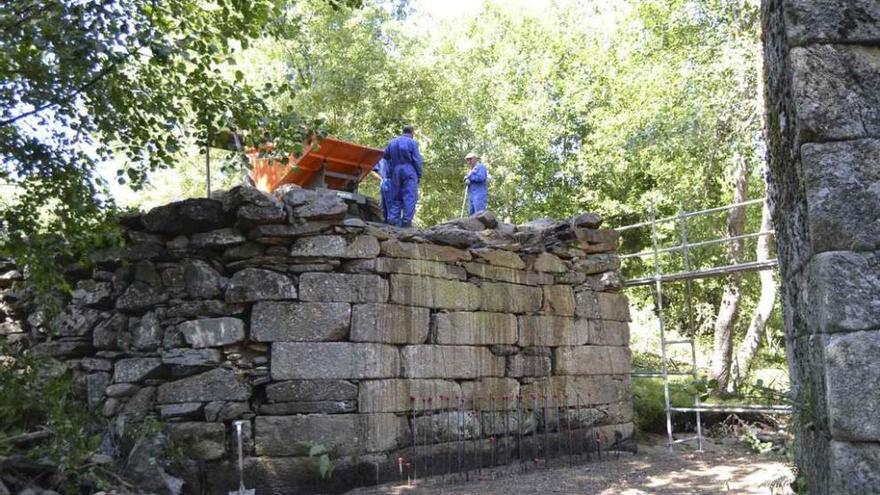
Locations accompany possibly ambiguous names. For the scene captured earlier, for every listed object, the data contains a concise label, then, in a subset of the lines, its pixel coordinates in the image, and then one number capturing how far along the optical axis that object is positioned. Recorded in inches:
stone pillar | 86.7
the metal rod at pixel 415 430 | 310.0
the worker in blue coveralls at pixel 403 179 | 391.2
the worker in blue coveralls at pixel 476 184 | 468.8
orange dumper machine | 361.4
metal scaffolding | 387.9
